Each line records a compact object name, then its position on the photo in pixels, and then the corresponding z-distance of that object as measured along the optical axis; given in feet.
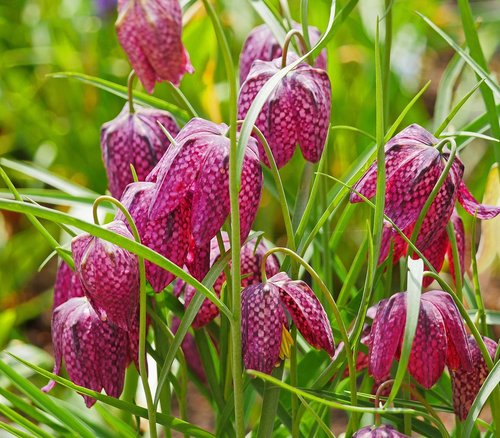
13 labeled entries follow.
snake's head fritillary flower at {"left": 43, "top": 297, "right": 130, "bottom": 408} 3.35
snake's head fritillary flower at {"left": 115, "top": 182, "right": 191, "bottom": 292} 3.28
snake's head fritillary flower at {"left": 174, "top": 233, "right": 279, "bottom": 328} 3.44
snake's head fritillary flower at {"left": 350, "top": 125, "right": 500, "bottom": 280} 3.31
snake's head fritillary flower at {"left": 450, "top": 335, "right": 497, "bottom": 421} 3.35
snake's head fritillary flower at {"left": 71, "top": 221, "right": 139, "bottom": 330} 3.23
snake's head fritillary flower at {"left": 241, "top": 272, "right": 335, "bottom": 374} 3.24
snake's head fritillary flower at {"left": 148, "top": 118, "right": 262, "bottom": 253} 3.23
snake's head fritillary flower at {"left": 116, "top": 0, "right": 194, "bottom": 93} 3.31
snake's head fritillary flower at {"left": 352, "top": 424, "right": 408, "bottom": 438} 3.18
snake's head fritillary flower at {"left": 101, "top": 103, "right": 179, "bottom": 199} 3.55
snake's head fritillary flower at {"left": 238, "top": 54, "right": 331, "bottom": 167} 3.36
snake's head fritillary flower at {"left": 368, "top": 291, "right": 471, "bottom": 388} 3.24
